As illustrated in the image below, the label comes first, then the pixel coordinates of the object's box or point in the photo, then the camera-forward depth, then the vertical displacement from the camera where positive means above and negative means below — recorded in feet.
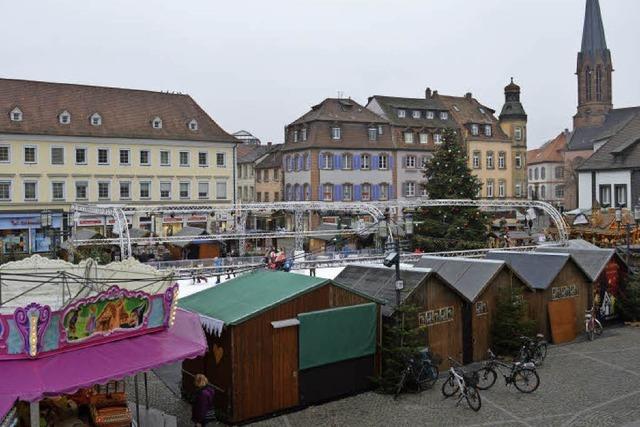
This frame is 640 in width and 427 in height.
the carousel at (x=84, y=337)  33.17 -6.97
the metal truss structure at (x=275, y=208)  94.12 +0.37
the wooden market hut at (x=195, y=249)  125.49 -6.96
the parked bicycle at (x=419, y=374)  50.19 -12.62
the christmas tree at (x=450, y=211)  125.49 -0.15
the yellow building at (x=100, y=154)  149.28 +14.50
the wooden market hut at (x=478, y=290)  60.29 -7.50
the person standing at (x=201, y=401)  41.11 -11.74
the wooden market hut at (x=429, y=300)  55.42 -7.59
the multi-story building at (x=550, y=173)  349.82 +19.82
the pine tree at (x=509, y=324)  61.26 -10.64
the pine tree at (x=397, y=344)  51.03 -10.47
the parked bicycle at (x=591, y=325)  69.15 -12.28
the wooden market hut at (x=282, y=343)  44.93 -9.41
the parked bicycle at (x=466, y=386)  46.55 -12.56
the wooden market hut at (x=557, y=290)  68.28 -8.63
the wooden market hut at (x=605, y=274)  76.38 -7.66
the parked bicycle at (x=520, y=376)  50.65 -12.84
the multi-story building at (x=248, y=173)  244.32 +14.94
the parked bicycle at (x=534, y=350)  56.34 -12.11
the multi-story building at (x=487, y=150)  211.41 +19.49
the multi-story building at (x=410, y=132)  198.08 +23.92
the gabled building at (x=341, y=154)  187.73 +16.48
